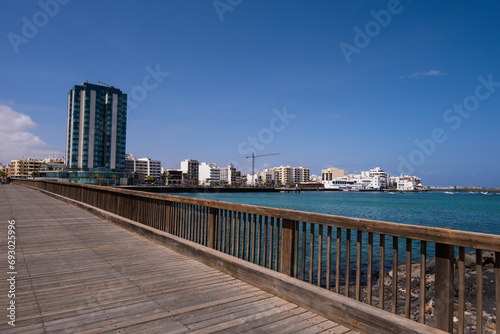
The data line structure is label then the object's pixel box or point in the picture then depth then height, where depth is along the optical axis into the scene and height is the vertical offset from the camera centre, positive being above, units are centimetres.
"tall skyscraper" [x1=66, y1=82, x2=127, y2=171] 13025 +1843
